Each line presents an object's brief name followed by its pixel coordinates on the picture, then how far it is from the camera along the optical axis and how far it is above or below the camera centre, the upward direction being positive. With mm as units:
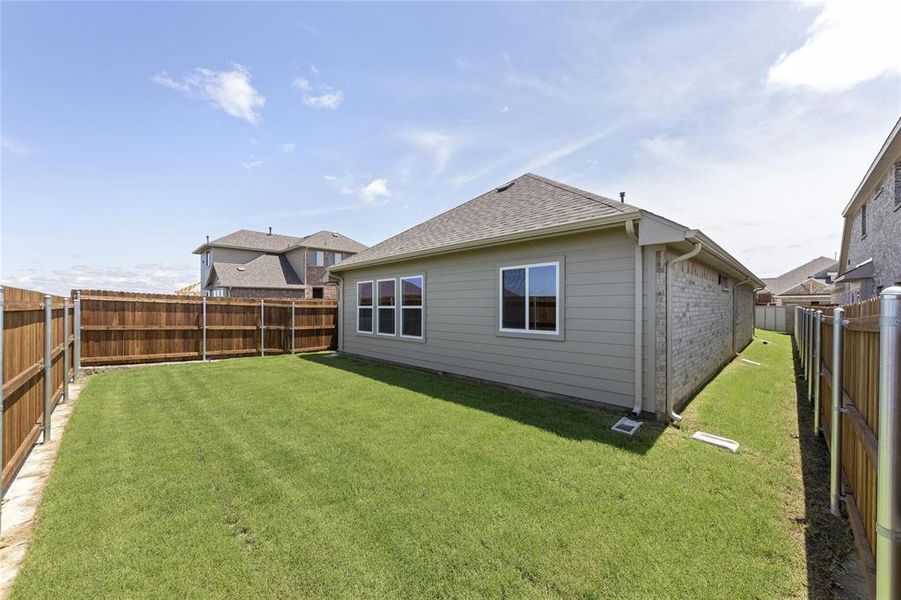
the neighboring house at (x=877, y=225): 8367 +2119
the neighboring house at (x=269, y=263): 24828 +2770
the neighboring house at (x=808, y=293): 24847 +500
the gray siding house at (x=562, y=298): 5078 +35
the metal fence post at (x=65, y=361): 6238 -1062
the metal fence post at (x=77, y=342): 7695 -958
